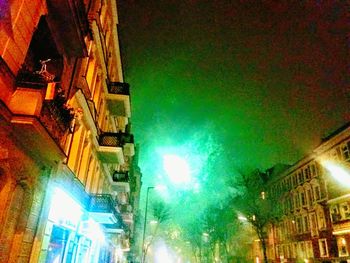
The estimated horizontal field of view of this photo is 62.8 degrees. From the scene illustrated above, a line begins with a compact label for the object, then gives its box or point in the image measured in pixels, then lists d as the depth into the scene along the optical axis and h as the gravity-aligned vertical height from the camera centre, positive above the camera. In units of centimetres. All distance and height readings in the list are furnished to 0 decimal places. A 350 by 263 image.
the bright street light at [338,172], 3193 +1034
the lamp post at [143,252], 3084 +83
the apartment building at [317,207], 3200 +738
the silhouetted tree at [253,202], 3800 +841
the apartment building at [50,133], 714 +358
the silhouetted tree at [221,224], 5647 +754
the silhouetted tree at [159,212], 4488 +723
